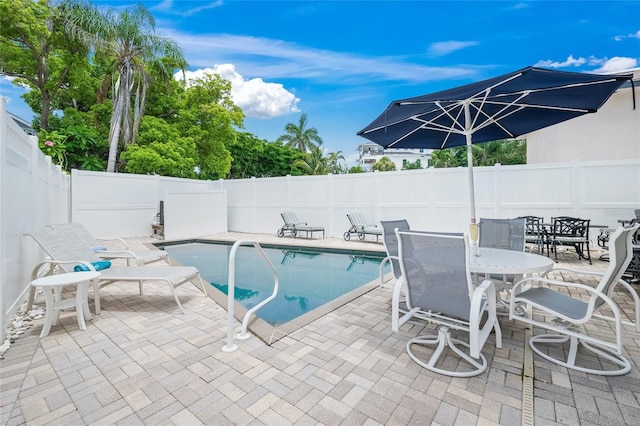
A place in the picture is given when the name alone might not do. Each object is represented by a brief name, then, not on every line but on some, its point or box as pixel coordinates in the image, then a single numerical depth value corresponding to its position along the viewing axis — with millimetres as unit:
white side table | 2905
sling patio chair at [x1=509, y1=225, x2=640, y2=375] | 2174
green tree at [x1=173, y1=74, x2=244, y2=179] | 17500
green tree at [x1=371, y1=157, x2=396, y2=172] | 37062
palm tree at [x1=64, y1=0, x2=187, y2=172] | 13477
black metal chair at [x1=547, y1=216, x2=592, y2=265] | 6207
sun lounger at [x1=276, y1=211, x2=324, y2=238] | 10452
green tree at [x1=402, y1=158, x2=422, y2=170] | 36356
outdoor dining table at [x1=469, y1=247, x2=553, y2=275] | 2446
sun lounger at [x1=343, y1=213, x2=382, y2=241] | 9398
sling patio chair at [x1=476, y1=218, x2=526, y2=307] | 3443
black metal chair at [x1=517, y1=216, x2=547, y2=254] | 6353
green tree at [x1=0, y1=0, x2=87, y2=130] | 12680
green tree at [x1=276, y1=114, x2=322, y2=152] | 35594
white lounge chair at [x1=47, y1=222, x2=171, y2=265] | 4242
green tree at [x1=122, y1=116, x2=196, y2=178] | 14383
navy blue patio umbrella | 3084
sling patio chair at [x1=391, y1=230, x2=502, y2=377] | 2135
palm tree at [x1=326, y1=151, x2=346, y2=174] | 34906
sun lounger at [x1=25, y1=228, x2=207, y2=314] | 3573
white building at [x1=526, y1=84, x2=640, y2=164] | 9891
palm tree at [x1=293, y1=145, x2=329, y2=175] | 31594
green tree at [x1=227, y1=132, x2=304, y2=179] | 30359
